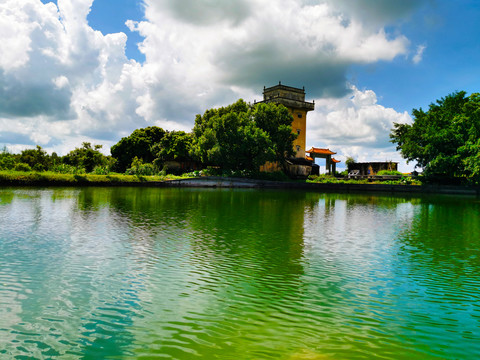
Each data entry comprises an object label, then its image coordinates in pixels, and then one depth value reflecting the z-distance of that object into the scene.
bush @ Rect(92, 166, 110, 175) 50.16
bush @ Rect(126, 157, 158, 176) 58.06
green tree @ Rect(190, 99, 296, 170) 50.59
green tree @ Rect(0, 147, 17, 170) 48.16
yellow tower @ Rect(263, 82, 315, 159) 64.00
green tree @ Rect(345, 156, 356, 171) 75.99
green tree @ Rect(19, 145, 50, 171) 53.16
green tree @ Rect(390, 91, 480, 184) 42.12
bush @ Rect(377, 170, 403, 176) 57.74
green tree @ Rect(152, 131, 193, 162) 66.44
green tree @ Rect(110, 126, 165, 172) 73.15
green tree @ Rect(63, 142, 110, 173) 59.16
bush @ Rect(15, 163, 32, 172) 46.26
